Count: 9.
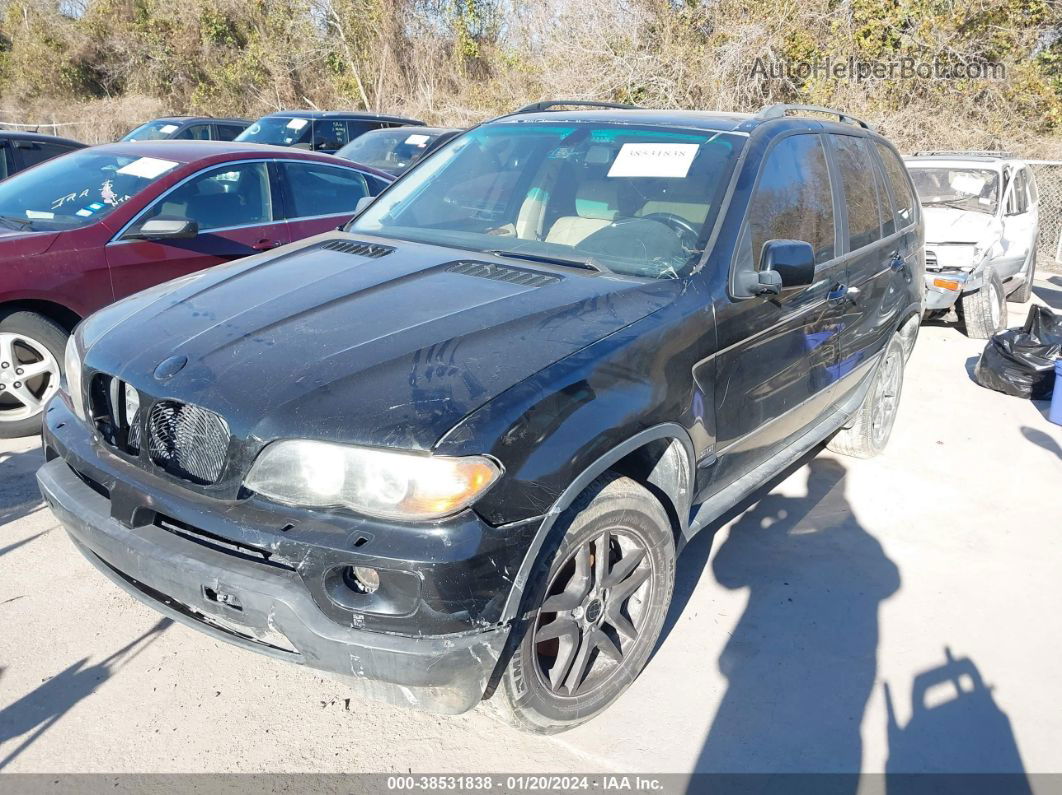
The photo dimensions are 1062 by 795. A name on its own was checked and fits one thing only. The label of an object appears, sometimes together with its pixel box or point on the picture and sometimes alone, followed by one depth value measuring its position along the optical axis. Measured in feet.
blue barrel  18.83
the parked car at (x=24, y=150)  24.56
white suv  26.76
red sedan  14.97
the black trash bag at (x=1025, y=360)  20.83
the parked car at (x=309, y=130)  39.73
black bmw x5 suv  6.96
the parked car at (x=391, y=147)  35.58
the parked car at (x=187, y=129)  44.68
